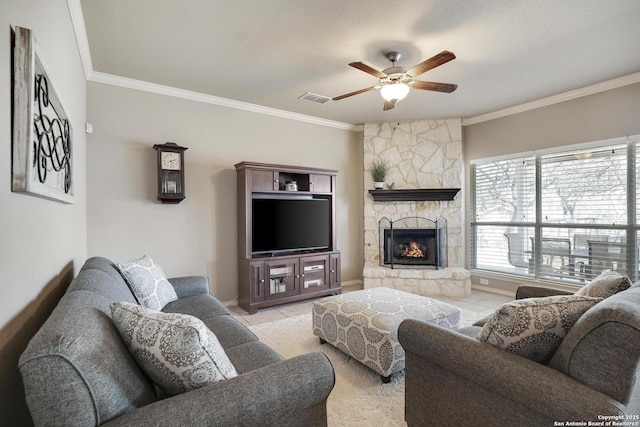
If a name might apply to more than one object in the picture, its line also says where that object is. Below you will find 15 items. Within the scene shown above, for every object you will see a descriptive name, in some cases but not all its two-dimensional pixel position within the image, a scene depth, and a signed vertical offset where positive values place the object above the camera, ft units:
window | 11.87 -0.05
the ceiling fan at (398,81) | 8.66 +4.07
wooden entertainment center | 12.68 -1.86
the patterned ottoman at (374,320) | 7.07 -2.77
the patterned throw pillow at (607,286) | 4.85 -1.22
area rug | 6.05 -4.06
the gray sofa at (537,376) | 3.41 -2.11
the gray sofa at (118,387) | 2.59 -1.79
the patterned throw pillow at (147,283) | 7.23 -1.70
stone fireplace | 15.52 +0.25
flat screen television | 13.24 -0.52
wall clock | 11.39 +1.62
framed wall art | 3.59 +1.26
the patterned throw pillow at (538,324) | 4.16 -1.56
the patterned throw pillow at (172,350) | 3.38 -1.54
